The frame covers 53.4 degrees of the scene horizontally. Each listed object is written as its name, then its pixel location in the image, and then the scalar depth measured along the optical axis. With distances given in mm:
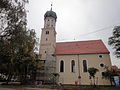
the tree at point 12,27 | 11352
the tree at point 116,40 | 25375
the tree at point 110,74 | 27297
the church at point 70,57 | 31500
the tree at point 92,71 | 23320
